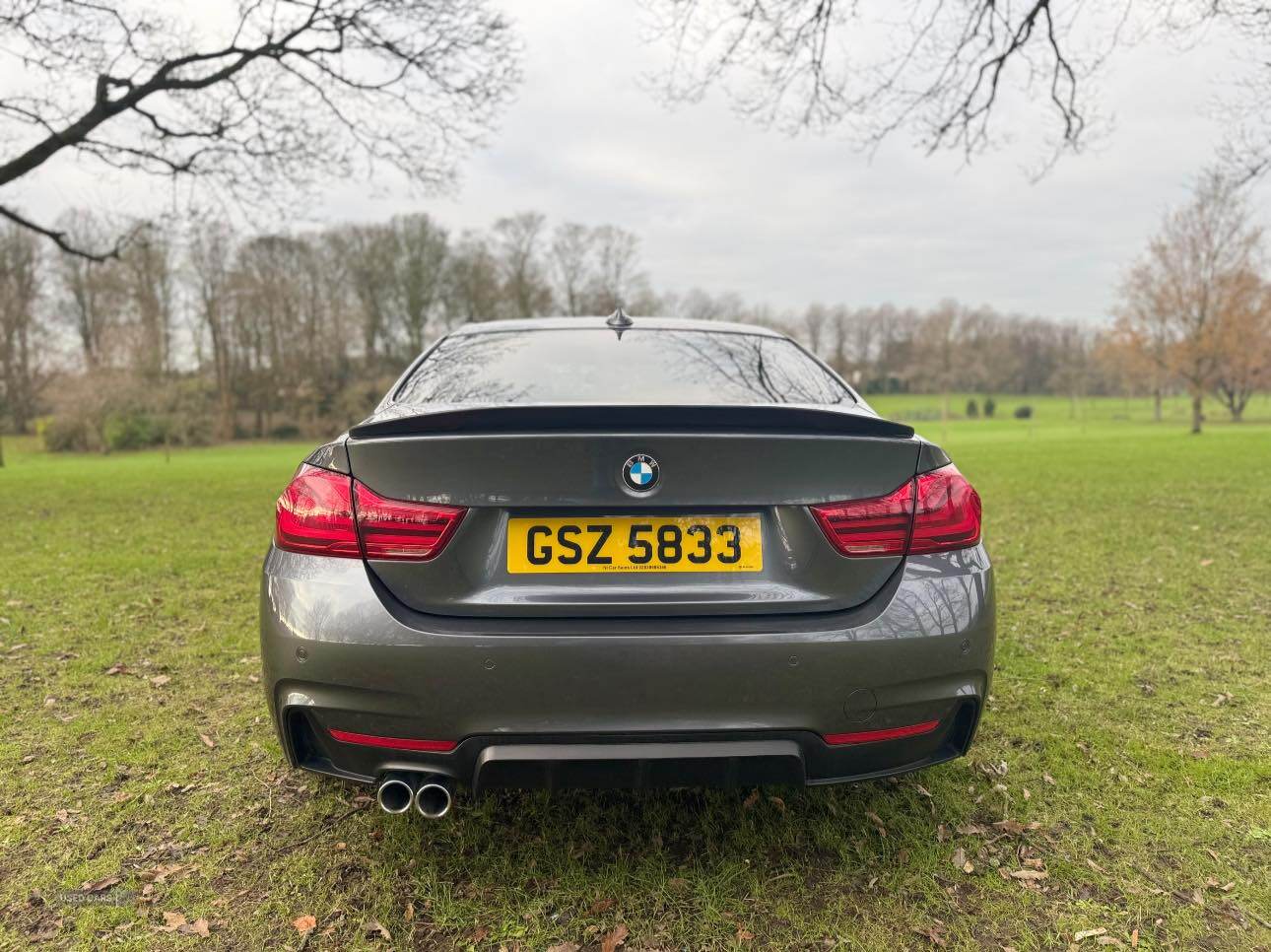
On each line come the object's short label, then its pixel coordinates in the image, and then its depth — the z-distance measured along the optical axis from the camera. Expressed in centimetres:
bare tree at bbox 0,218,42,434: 3259
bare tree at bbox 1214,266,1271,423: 3394
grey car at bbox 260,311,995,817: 180
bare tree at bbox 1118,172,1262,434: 3359
